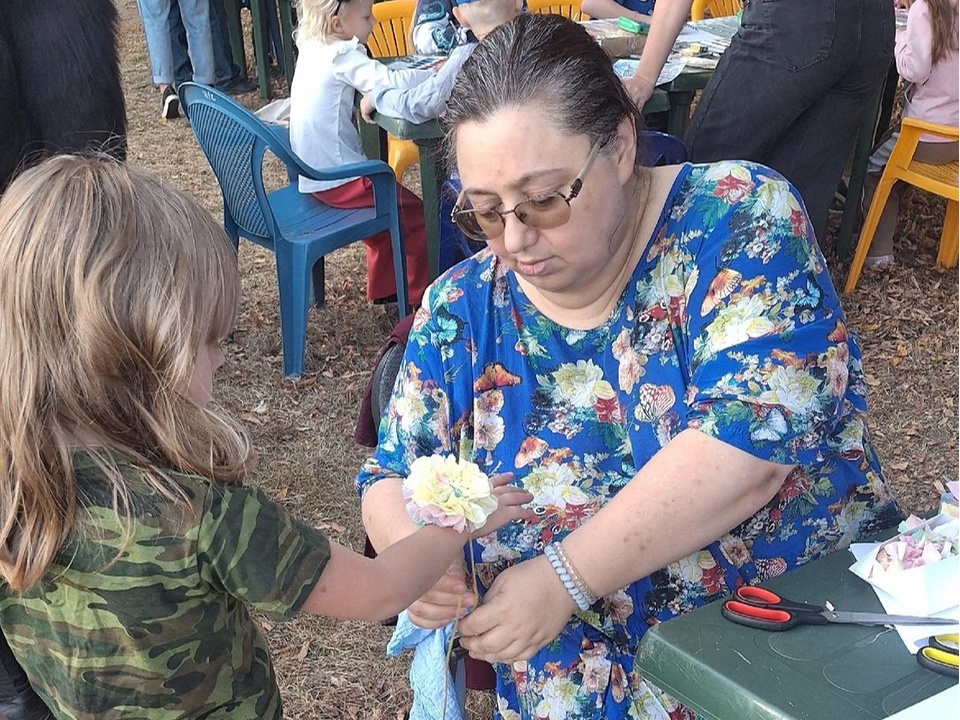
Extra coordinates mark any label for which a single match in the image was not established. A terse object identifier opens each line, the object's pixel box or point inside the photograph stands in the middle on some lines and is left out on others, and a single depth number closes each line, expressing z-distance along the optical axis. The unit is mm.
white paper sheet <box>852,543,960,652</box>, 1278
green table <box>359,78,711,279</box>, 4297
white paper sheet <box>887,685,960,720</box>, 1131
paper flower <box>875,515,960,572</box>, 1376
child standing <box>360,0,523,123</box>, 4258
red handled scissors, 1309
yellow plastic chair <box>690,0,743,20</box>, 6965
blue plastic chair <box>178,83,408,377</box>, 4277
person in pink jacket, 4953
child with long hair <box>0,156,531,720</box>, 1354
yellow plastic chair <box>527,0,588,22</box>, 6570
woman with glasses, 1631
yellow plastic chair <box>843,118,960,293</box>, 4926
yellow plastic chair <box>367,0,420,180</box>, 6426
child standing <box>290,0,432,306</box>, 4797
